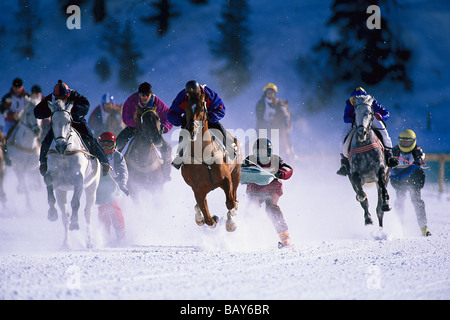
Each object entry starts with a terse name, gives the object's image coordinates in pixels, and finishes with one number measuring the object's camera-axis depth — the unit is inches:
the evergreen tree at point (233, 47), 1857.8
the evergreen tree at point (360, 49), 1988.2
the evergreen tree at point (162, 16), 2034.9
